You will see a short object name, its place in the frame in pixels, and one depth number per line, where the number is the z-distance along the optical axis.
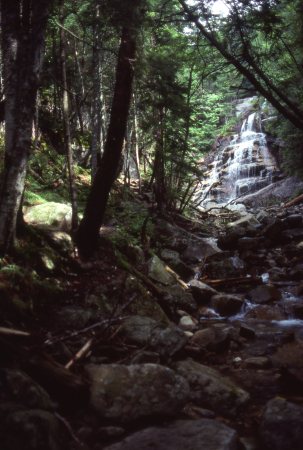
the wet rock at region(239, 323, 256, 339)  7.34
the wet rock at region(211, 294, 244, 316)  8.88
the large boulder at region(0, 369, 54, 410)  3.24
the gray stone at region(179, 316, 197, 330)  7.72
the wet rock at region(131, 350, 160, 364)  4.78
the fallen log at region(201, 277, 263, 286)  10.75
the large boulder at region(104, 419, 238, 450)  3.30
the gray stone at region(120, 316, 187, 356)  5.49
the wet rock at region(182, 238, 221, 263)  12.91
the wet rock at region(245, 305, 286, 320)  8.60
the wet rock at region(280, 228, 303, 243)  14.81
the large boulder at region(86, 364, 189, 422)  3.79
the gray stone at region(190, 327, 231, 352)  6.60
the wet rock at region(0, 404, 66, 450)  2.84
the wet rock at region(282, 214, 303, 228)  15.93
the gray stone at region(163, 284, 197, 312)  8.76
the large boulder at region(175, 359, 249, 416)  4.49
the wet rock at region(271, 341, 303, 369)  6.08
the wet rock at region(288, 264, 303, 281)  10.95
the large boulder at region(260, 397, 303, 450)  3.60
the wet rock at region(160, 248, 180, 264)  11.38
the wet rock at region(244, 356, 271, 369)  5.98
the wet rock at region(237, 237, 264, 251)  14.16
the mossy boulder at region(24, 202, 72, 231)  8.69
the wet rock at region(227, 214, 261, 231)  16.50
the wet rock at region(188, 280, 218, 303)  9.45
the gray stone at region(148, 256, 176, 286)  9.34
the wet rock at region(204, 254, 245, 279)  11.46
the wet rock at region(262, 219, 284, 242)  14.79
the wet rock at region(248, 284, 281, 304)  9.52
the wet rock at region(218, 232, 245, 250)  14.56
